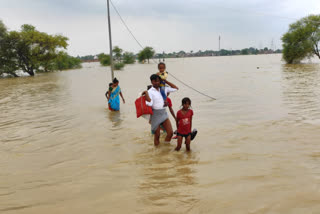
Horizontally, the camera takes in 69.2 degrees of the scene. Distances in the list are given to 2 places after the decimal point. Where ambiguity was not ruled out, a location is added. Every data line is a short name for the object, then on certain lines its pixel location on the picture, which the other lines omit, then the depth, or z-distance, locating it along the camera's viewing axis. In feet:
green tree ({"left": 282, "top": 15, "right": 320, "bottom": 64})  133.39
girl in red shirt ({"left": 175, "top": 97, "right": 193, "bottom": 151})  14.60
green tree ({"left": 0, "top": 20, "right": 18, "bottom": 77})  127.79
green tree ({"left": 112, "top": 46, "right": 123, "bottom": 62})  302.39
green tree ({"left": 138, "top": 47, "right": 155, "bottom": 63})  364.99
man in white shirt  14.94
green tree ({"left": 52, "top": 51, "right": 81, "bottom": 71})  234.74
